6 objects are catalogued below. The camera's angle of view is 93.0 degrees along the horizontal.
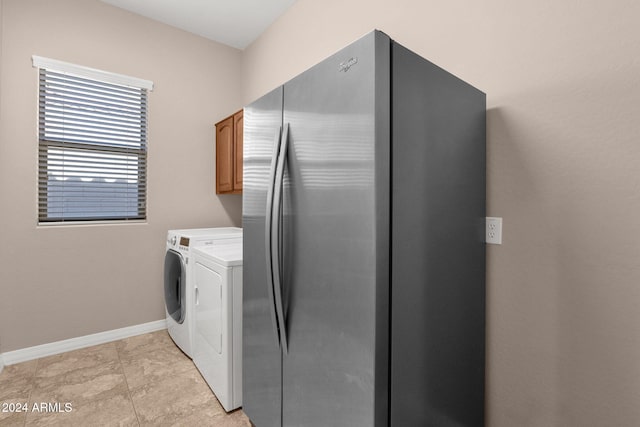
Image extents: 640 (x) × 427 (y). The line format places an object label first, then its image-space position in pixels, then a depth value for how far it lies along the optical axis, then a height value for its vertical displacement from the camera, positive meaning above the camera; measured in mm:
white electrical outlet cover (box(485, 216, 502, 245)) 1368 -65
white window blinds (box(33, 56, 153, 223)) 2482 +610
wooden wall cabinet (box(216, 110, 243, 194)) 2869 +597
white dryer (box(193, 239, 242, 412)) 1764 -659
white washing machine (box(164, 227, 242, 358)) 2342 -531
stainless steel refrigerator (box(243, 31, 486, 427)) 940 -107
